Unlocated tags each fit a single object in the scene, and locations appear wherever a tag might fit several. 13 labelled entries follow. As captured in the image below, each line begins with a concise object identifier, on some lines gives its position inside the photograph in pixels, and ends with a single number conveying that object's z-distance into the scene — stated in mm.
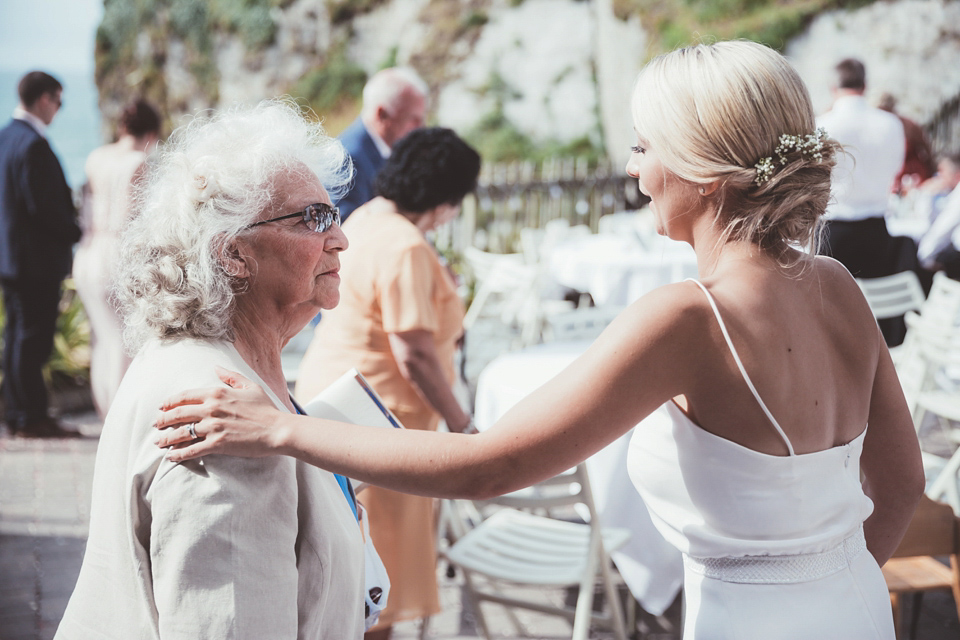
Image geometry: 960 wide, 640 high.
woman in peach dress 2769
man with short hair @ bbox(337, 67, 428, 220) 4555
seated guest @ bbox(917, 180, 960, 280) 6805
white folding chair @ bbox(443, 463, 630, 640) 2777
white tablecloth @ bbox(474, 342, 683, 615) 3326
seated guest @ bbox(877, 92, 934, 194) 9141
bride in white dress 1345
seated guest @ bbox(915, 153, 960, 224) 7826
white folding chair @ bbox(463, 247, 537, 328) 7633
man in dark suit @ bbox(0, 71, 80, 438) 5660
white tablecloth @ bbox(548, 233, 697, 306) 6241
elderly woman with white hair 1306
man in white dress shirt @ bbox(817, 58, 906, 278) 5484
